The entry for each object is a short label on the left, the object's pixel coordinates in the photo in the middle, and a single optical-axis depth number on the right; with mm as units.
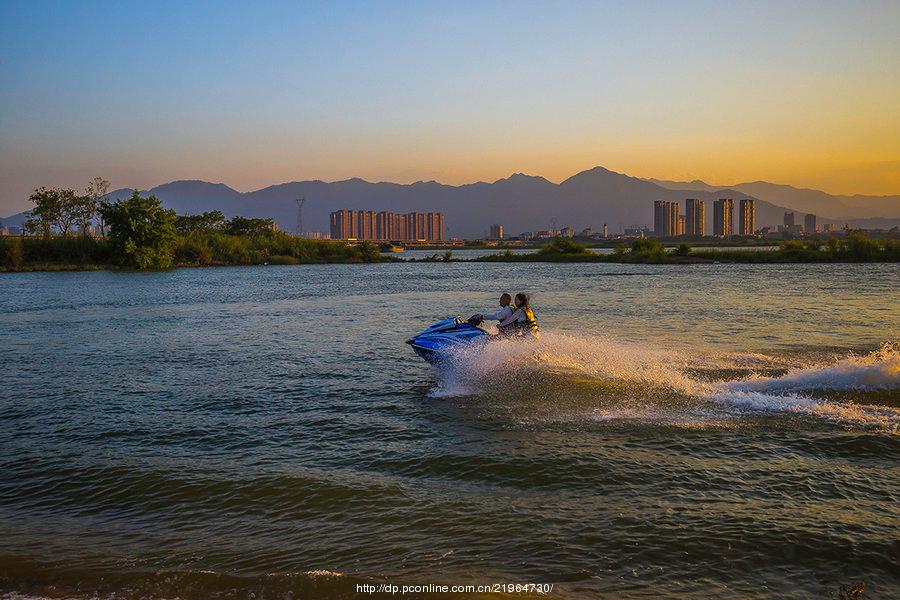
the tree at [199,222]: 115619
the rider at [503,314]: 16703
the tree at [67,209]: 99875
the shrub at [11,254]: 76875
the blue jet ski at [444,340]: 15945
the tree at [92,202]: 102812
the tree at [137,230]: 79125
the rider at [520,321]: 16547
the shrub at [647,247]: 95000
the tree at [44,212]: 95938
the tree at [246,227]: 113500
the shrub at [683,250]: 93500
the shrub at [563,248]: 111000
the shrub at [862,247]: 81938
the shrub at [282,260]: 102375
